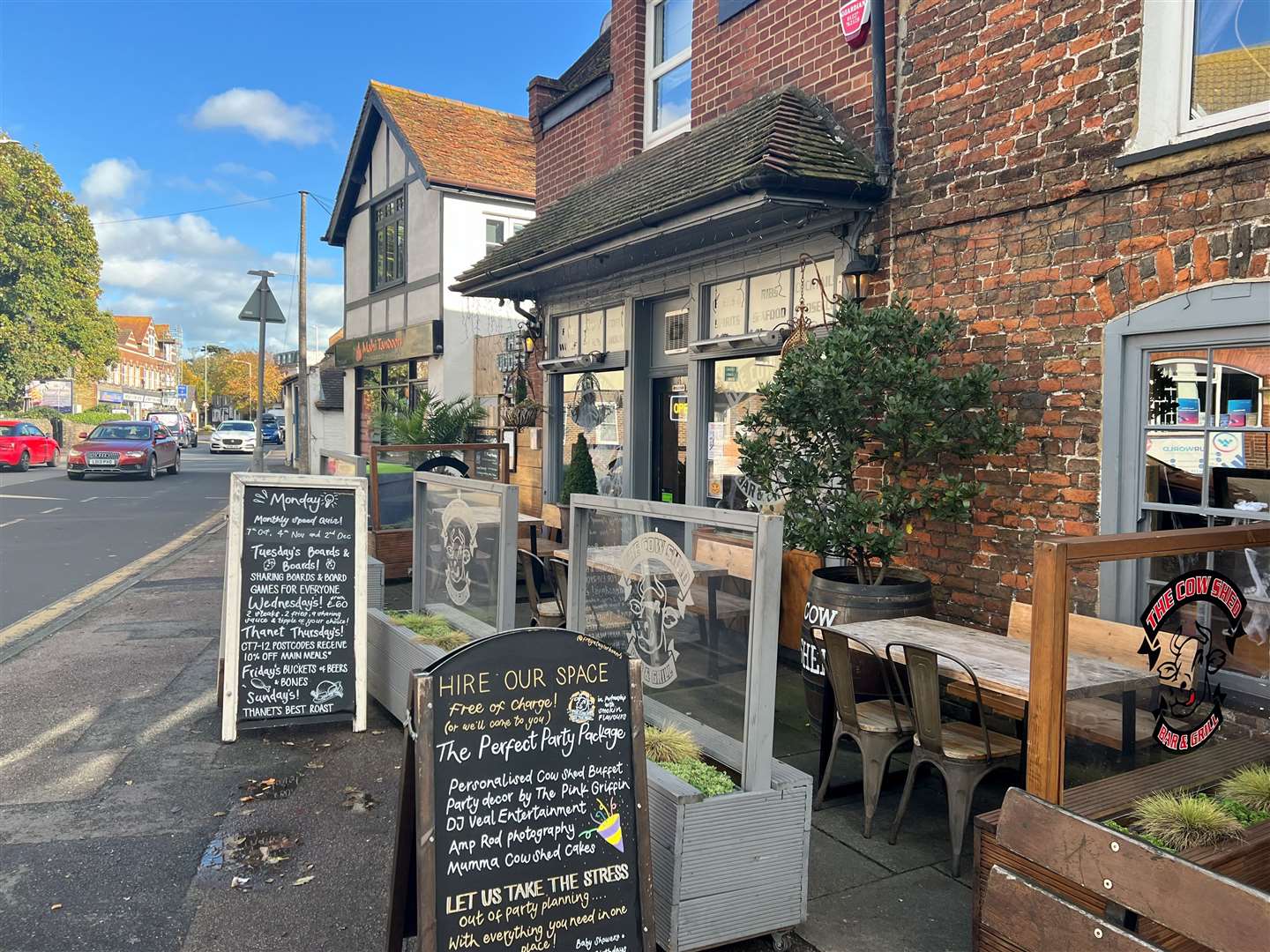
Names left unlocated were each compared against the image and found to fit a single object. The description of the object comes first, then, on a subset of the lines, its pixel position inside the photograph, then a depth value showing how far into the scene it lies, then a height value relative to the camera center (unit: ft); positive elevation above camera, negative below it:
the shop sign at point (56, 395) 155.22 +6.06
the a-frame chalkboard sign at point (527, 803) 8.27 -3.36
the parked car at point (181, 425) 165.99 +1.53
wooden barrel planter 16.84 -2.90
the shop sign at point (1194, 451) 14.33 +0.05
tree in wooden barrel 16.76 +0.11
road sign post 51.98 +7.17
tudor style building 53.11 +12.78
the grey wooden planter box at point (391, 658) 17.12 -4.26
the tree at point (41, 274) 117.91 +20.62
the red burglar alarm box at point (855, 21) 21.18 +9.78
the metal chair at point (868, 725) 13.39 -4.04
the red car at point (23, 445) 85.51 -1.42
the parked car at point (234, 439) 149.89 -0.70
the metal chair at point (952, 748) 12.20 -4.00
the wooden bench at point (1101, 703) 12.87 -3.62
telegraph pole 78.38 +5.28
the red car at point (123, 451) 76.07 -1.61
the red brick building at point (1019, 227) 14.55 +4.54
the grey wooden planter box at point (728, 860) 9.84 -4.52
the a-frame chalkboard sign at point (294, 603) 16.72 -3.06
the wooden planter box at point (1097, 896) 6.75 -3.49
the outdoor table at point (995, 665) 11.80 -2.99
